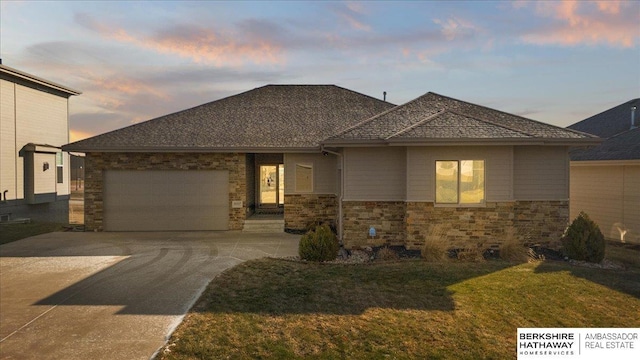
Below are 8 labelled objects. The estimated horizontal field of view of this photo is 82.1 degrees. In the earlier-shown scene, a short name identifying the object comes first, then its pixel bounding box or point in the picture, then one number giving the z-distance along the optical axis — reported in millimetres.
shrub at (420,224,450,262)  10562
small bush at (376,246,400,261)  10787
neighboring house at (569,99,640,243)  13922
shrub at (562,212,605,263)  10656
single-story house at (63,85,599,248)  11414
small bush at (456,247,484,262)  10578
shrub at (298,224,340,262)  10180
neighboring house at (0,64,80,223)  17312
